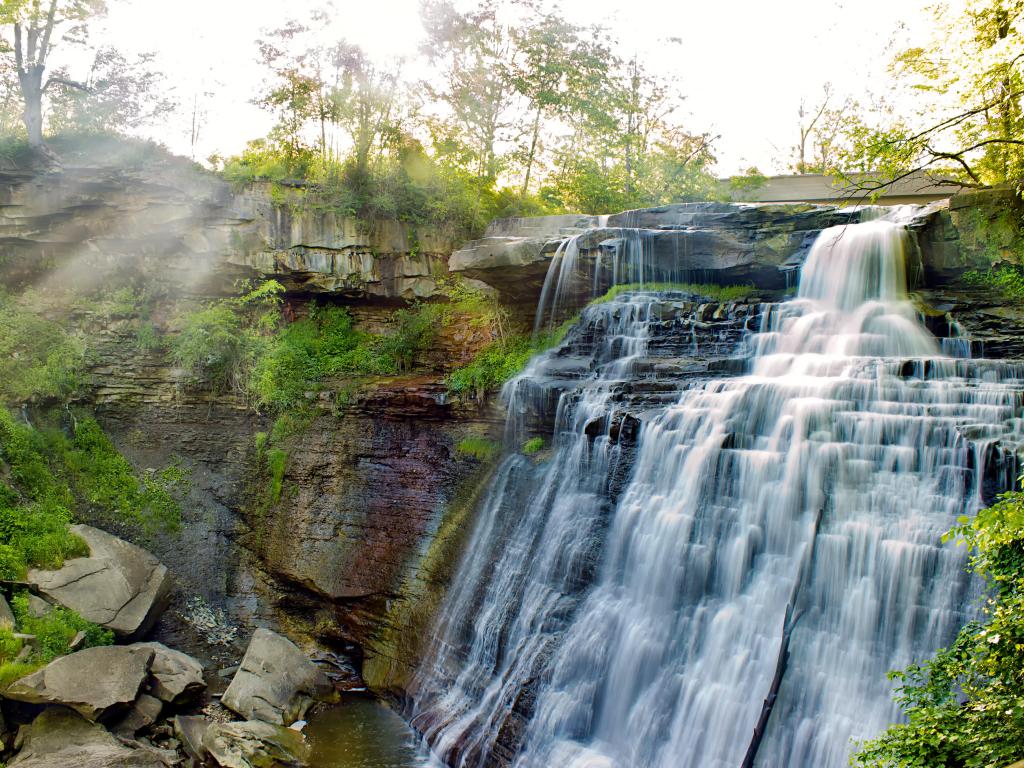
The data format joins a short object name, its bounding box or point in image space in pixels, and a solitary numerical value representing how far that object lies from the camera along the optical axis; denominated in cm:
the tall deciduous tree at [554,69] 2088
